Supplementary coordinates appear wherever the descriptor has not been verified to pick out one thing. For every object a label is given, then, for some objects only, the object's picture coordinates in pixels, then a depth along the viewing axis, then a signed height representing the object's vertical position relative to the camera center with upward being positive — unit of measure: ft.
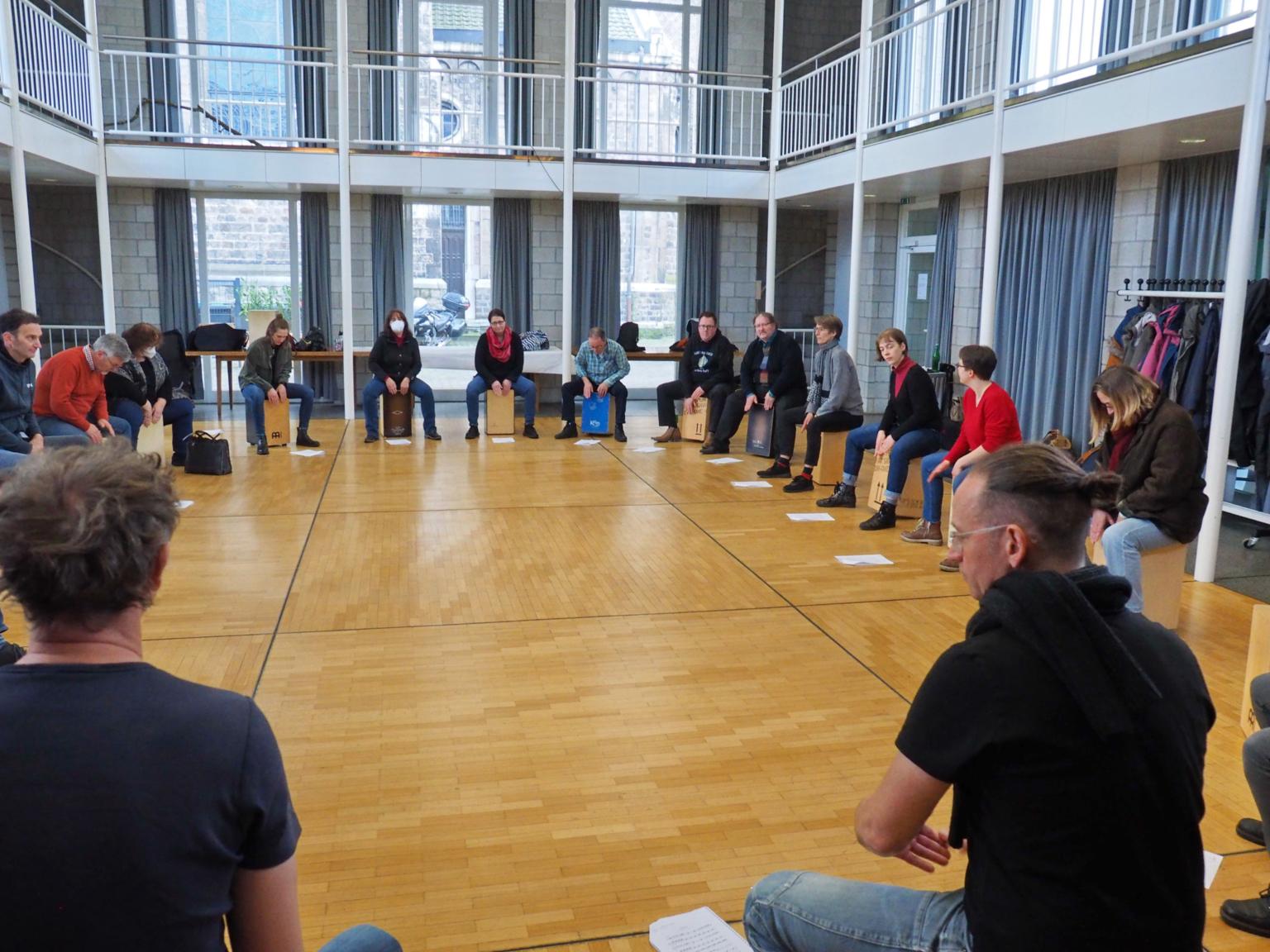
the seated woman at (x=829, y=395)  25.50 -2.12
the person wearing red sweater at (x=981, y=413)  18.89 -1.82
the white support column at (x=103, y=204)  33.76 +2.61
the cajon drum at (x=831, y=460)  26.25 -3.72
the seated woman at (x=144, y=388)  24.97 -2.27
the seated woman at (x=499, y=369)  33.06 -2.16
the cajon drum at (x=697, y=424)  32.53 -3.64
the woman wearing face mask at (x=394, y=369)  32.30 -2.18
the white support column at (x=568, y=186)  34.35 +3.60
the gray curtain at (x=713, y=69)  44.42 +9.38
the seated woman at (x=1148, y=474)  14.15 -2.10
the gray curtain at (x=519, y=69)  42.14 +8.77
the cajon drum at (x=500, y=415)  33.24 -3.54
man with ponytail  4.68 -1.99
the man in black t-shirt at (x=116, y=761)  3.85 -1.68
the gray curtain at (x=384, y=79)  41.01 +8.05
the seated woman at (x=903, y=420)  21.97 -2.29
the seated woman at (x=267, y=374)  29.91 -2.21
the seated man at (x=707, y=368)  31.50 -1.92
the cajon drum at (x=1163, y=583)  14.74 -3.66
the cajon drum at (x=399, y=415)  32.58 -3.53
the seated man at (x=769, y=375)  28.45 -1.91
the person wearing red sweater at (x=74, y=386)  20.97 -1.85
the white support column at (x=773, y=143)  35.73 +5.53
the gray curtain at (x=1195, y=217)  23.81 +2.09
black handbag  26.45 -3.92
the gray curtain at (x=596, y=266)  43.24 +1.31
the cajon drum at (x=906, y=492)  22.85 -3.87
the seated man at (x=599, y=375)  33.30 -2.29
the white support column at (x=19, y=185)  25.94 +2.51
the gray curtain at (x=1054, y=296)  28.17 +0.33
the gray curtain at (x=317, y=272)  41.01 +0.81
